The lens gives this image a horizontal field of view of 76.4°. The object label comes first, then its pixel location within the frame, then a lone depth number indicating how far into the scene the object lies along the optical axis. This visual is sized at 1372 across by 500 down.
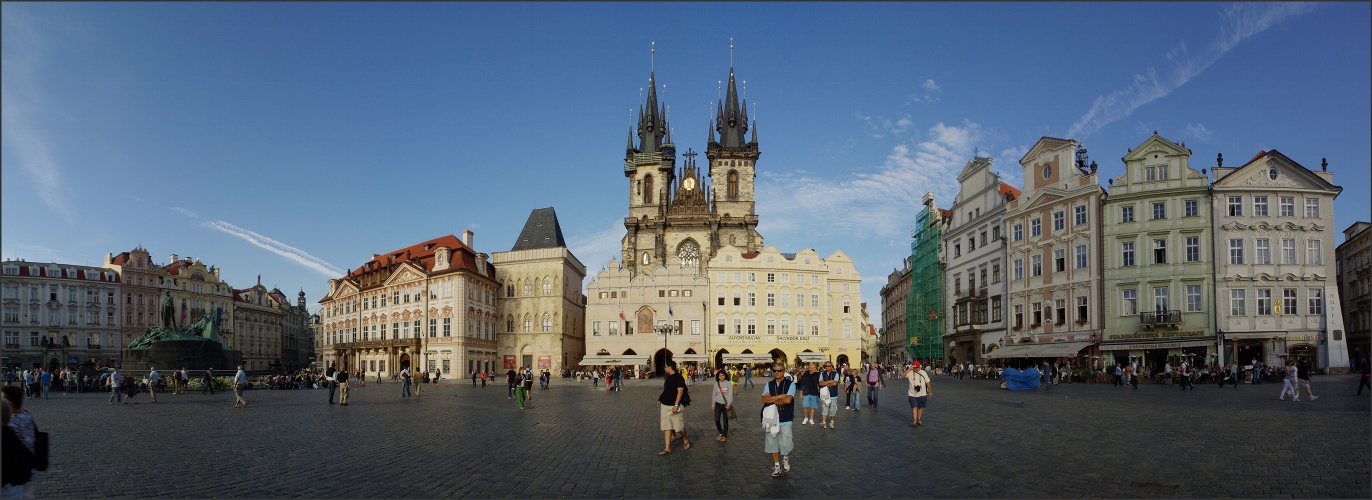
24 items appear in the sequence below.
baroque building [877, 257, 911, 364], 102.97
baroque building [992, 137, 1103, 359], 49.09
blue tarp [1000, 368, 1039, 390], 35.88
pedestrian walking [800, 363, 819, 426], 19.29
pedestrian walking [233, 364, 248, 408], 27.06
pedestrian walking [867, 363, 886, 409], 25.17
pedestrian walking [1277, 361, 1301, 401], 25.83
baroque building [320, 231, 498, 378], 73.06
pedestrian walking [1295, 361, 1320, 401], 27.70
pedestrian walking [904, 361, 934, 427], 19.03
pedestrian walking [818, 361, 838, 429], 18.85
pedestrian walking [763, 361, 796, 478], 11.80
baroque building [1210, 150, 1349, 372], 44.59
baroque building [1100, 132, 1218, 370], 45.72
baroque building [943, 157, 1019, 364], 57.12
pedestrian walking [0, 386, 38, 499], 7.45
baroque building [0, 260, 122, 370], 83.00
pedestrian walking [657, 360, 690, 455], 14.39
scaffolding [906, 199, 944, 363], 70.94
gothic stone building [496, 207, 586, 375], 78.38
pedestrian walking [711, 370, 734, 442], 16.67
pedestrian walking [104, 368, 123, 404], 29.39
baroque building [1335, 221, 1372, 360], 52.30
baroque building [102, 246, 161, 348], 91.94
